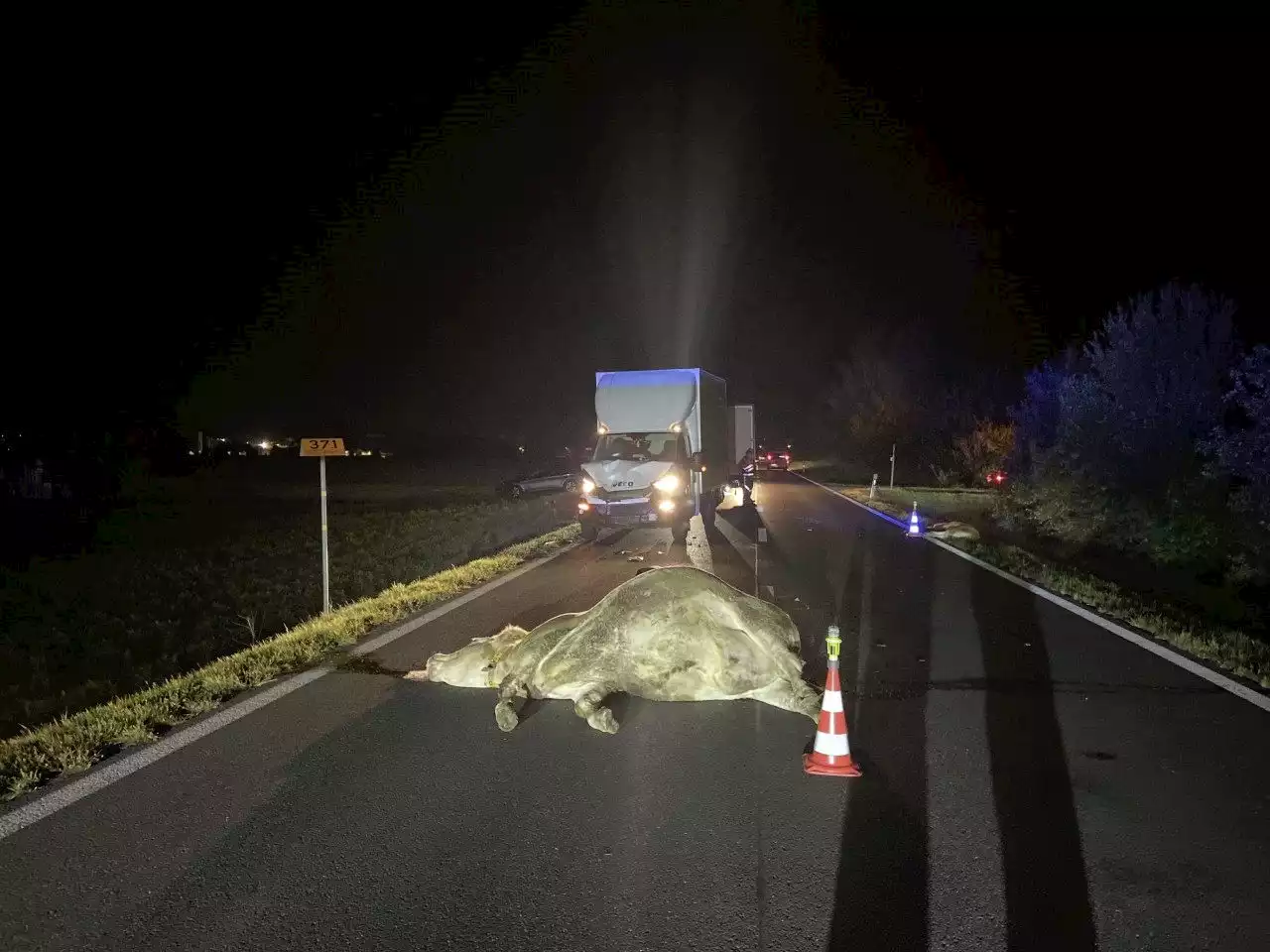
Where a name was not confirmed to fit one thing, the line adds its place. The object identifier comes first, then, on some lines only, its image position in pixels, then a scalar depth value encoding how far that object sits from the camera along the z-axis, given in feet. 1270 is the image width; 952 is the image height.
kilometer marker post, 30.73
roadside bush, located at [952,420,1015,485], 116.57
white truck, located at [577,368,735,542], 53.16
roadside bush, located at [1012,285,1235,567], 50.80
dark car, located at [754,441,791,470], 170.40
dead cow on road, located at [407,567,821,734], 20.02
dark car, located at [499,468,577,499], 100.27
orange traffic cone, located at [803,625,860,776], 16.49
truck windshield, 55.72
